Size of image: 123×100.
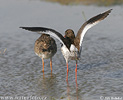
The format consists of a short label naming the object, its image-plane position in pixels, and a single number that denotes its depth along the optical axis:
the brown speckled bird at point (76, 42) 16.12
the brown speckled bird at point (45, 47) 18.92
